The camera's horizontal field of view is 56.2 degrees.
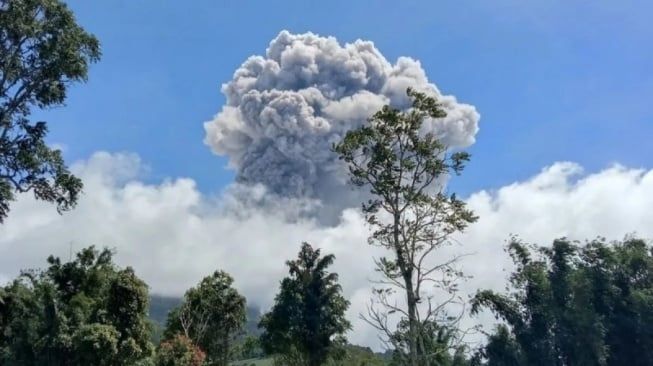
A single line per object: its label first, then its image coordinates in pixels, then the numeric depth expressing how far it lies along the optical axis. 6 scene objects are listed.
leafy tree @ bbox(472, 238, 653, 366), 53.38
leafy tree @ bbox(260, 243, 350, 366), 45.06
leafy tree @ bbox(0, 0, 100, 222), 18.64
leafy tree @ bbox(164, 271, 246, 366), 45.12
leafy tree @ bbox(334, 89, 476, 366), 21.30
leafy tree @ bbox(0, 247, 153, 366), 32.59
